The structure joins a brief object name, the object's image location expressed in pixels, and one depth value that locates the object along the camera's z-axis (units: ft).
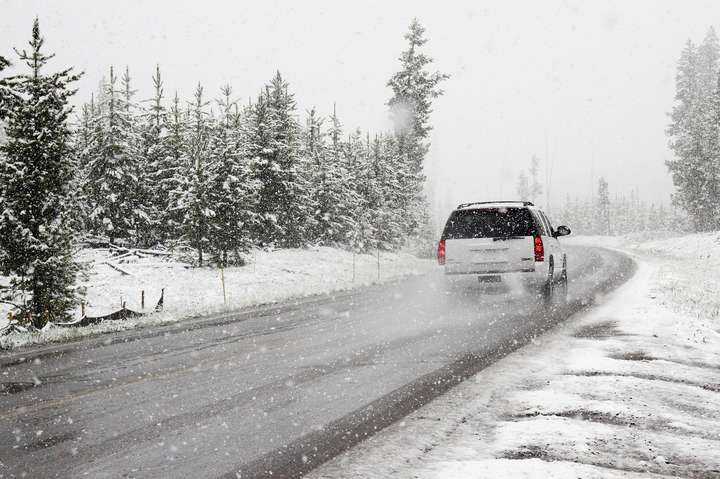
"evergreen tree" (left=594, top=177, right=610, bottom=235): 373.20
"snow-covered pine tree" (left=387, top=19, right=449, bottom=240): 157.38
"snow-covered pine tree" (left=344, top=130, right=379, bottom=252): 120.88
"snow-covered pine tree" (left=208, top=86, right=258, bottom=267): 81.71
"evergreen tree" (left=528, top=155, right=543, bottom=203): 396.98
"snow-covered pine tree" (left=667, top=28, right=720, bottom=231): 169.58
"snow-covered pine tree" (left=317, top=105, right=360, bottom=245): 112.78
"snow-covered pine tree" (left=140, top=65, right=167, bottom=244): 103.91
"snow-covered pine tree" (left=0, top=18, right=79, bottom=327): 47.75
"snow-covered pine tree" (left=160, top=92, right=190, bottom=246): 97.71
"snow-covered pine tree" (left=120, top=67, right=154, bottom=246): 100.42
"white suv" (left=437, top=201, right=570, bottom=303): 40.24
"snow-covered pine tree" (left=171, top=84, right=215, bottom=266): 81.25
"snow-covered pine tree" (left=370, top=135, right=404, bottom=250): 128.88
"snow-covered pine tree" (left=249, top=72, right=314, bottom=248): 100.32
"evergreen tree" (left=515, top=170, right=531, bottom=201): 408.87
